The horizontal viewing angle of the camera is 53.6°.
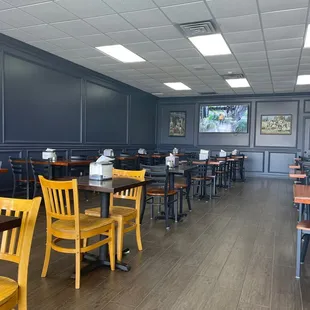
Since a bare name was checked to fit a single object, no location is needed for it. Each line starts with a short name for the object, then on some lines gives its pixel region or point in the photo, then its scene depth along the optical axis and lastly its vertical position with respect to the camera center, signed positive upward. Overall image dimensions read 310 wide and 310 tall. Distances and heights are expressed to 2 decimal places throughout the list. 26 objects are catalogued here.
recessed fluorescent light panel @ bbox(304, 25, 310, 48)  4.90 +1.75
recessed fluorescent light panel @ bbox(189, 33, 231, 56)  5.31 +1.76
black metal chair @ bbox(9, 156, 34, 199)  5.04 -0.61
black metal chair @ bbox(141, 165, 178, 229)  4.08 -0.64
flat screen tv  11.32 +0.80
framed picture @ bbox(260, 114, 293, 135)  10.79 +0.61
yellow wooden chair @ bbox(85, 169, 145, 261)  2.81 -0.73
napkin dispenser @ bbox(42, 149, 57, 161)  5.66 -0.35
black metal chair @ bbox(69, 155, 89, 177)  5.96 -0.61
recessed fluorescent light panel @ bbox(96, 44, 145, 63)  6.07 +1.78
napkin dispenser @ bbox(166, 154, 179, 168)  4.83 -0.36
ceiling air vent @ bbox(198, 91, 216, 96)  11.07 +1.68
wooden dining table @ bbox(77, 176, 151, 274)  2.55 -0.43
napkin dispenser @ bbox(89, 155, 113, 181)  2.94 -0.32
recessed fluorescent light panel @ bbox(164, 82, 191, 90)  9.65 +1.73
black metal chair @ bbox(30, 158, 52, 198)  4.86 -0.52
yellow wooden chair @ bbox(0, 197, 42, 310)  1.44 -0.57
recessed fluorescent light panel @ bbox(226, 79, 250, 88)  8.76 +1.71
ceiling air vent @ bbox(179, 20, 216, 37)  4.68 +1.76
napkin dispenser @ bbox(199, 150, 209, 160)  7.06 -0.36
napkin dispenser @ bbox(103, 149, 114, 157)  7.48 -0.35
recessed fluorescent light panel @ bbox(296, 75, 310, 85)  8.02 +1.71
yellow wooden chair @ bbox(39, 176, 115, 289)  2.32 -0.71
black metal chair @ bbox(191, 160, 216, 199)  6.10 -0.76
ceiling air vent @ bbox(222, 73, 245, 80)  8.12 +1.72
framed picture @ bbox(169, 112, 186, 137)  12.20 +0.60
